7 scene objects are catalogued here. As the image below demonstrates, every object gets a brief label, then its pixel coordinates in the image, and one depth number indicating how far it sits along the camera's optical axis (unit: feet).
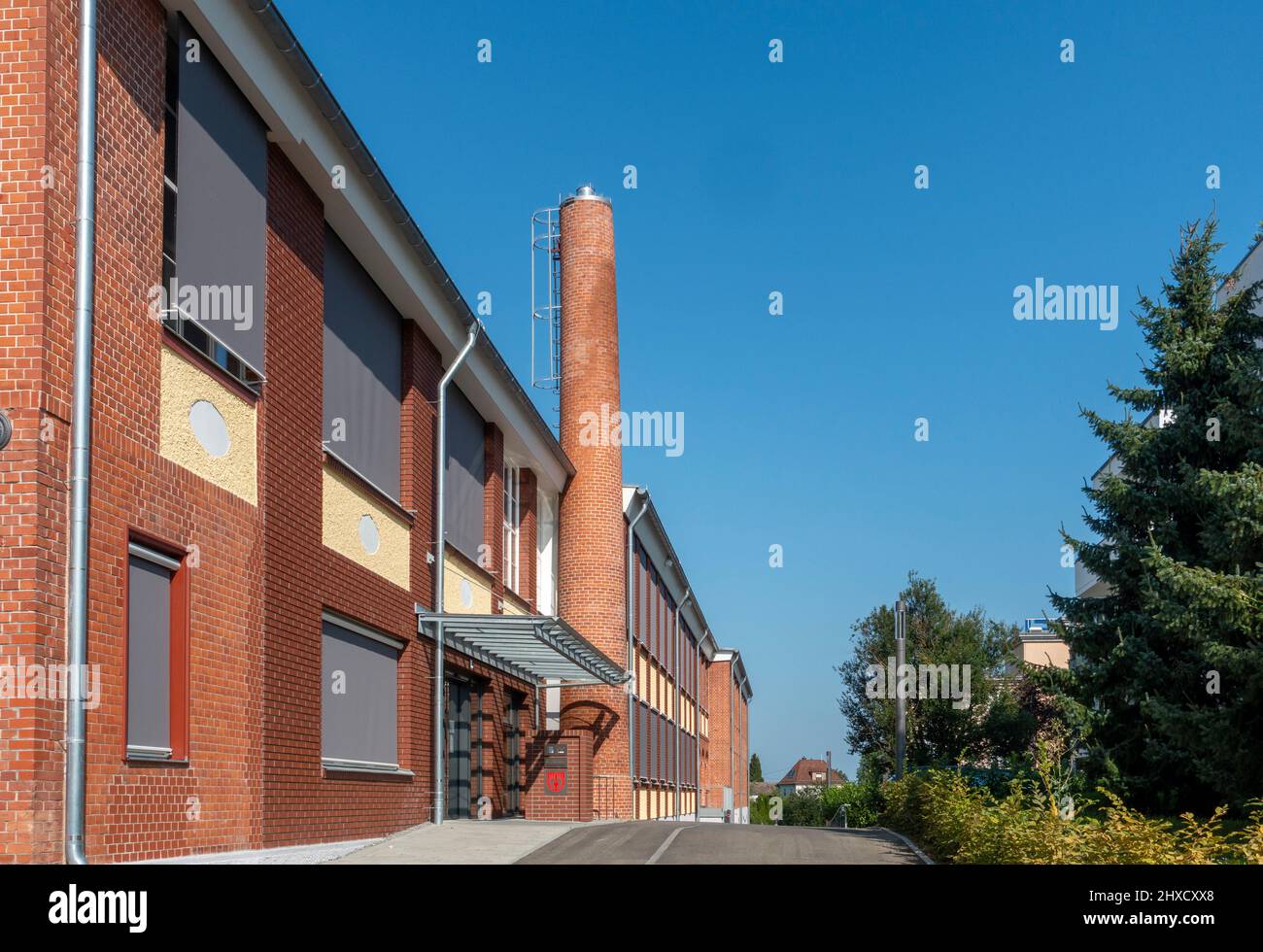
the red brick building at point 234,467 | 32.78
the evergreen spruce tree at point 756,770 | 509.76
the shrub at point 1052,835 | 32.63
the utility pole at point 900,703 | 97.81
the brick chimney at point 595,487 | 101.60
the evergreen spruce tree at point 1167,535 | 71.31
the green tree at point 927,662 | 156.66
